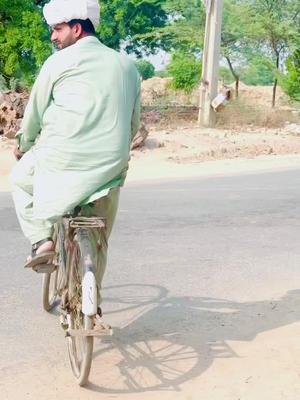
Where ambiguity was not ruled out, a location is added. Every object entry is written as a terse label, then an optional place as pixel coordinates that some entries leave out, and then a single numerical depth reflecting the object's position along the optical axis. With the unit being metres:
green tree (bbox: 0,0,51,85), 25.14
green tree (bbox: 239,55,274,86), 29.98
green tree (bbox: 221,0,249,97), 30.52
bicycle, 3.79
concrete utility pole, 21.23
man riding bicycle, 3.95
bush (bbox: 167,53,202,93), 28.14
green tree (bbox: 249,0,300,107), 30.00
